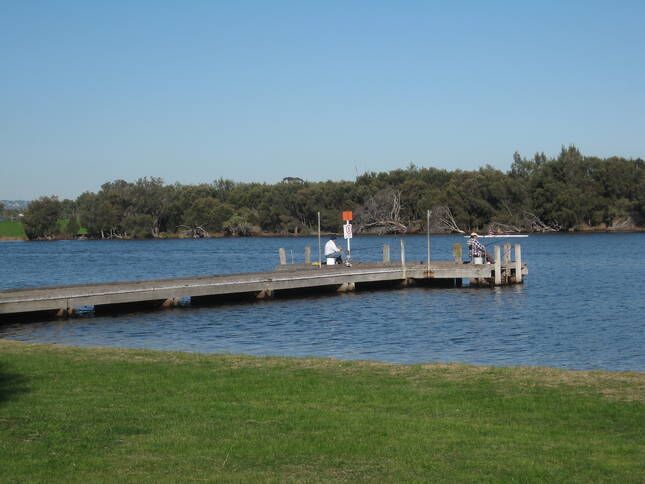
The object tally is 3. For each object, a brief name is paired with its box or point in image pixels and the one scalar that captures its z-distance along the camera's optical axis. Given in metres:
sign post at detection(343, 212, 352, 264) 43.44
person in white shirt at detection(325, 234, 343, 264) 45.03
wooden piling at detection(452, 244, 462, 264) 45.47
